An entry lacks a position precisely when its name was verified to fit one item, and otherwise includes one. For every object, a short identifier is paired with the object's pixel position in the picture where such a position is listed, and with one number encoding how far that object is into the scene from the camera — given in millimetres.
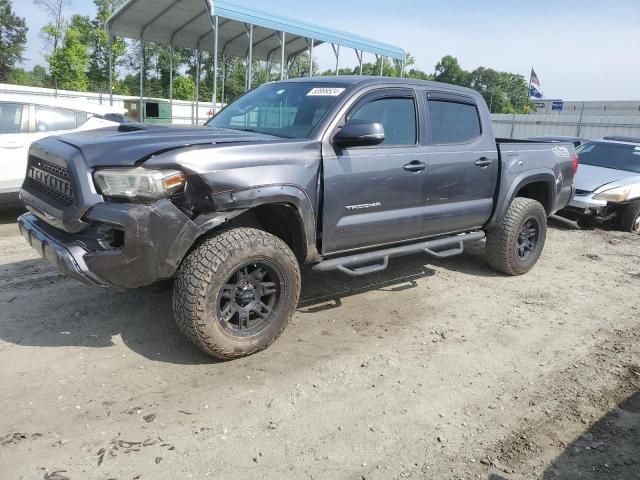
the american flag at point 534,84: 32469
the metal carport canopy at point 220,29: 13109
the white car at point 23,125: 6598
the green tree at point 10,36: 55188
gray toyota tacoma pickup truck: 3018
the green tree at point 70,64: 33906
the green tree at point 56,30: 40188
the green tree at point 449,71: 75188
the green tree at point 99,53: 40844
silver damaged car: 8461
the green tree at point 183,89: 37281
